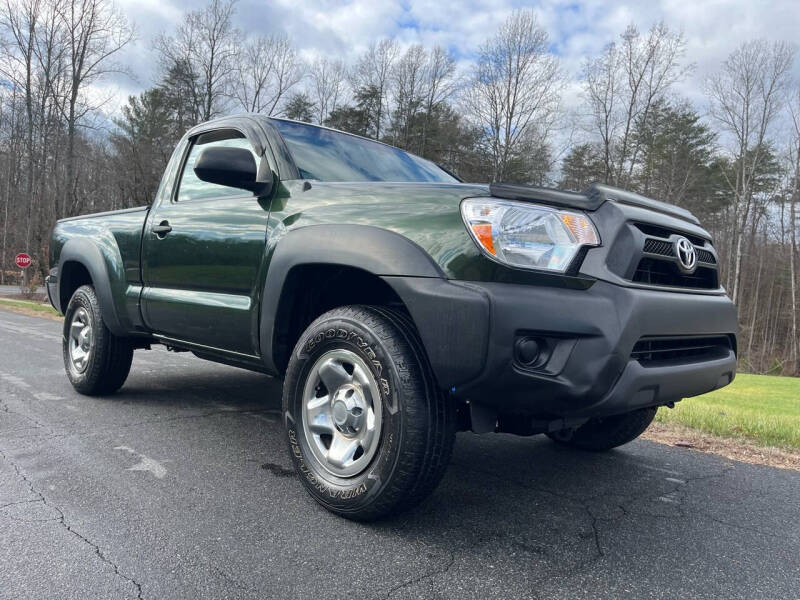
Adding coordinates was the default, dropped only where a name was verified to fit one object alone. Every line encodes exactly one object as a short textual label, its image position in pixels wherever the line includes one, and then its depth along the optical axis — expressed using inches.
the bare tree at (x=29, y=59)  1048.2
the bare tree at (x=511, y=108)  1003.3
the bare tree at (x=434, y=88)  1211.9
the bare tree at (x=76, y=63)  996.6
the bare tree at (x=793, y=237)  1222.9
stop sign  895.2
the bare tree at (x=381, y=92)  1229.1
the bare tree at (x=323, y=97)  1190.9
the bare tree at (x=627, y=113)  959.6
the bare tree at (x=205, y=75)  1050.1
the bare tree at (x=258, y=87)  1067.3
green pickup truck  79.5
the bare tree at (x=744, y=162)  1178.6
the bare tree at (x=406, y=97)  1225.4
